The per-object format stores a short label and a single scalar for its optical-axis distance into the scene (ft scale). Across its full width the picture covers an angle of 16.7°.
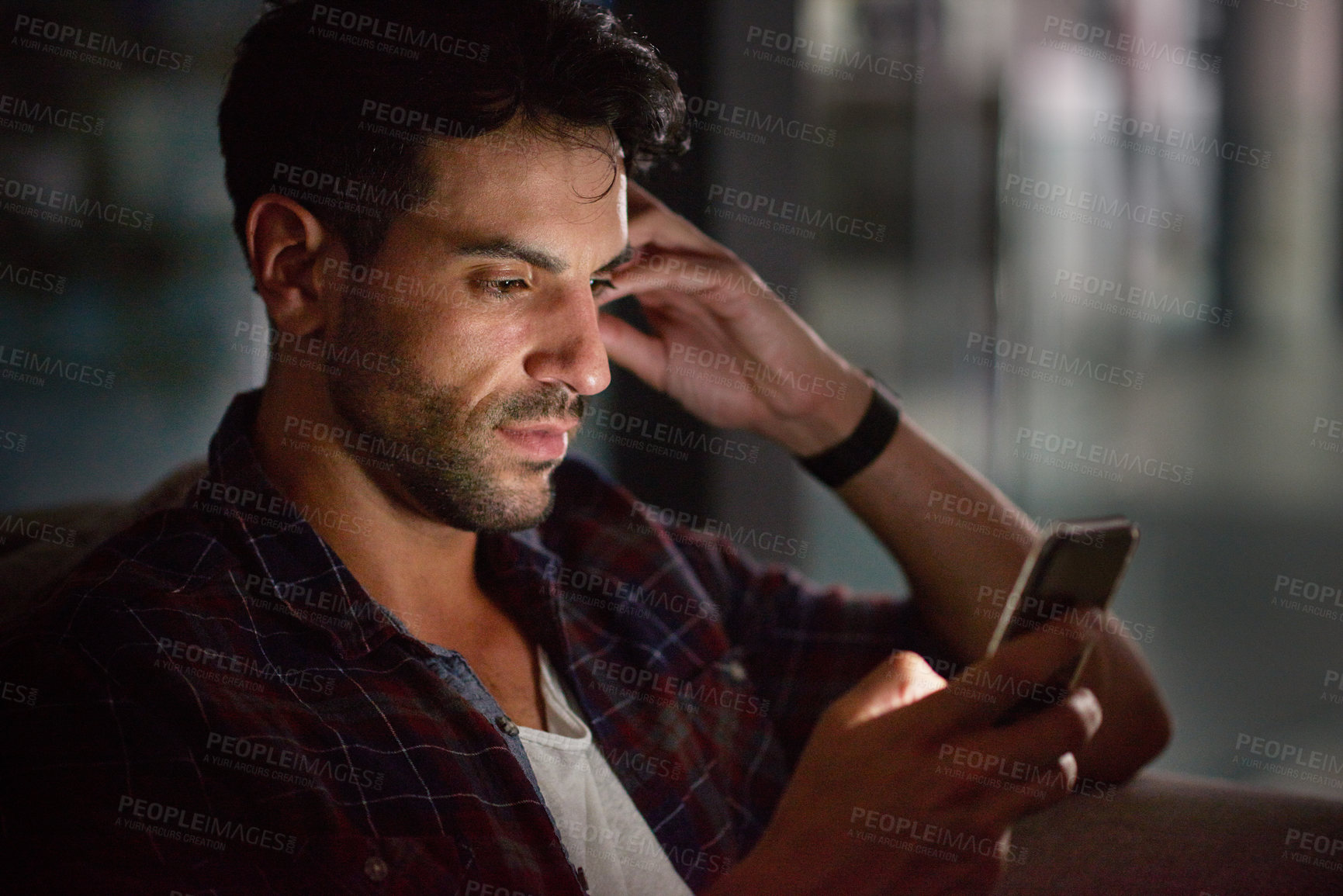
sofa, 7.78
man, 7.34
